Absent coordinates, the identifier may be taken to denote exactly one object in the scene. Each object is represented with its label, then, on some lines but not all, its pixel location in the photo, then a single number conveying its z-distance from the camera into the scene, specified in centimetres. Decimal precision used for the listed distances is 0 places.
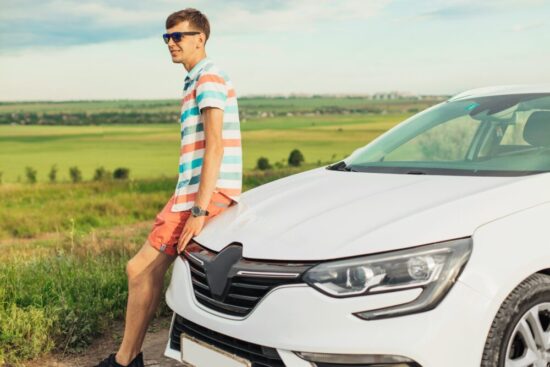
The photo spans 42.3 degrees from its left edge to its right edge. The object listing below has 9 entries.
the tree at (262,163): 6975
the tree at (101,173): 8006
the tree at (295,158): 6706
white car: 275
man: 391
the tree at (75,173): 7925
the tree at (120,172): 8319
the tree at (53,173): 7876
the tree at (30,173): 7394
